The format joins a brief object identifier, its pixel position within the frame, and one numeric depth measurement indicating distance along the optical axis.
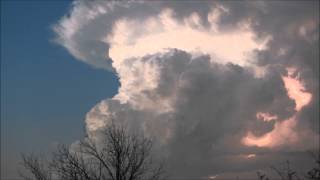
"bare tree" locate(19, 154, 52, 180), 38.50
